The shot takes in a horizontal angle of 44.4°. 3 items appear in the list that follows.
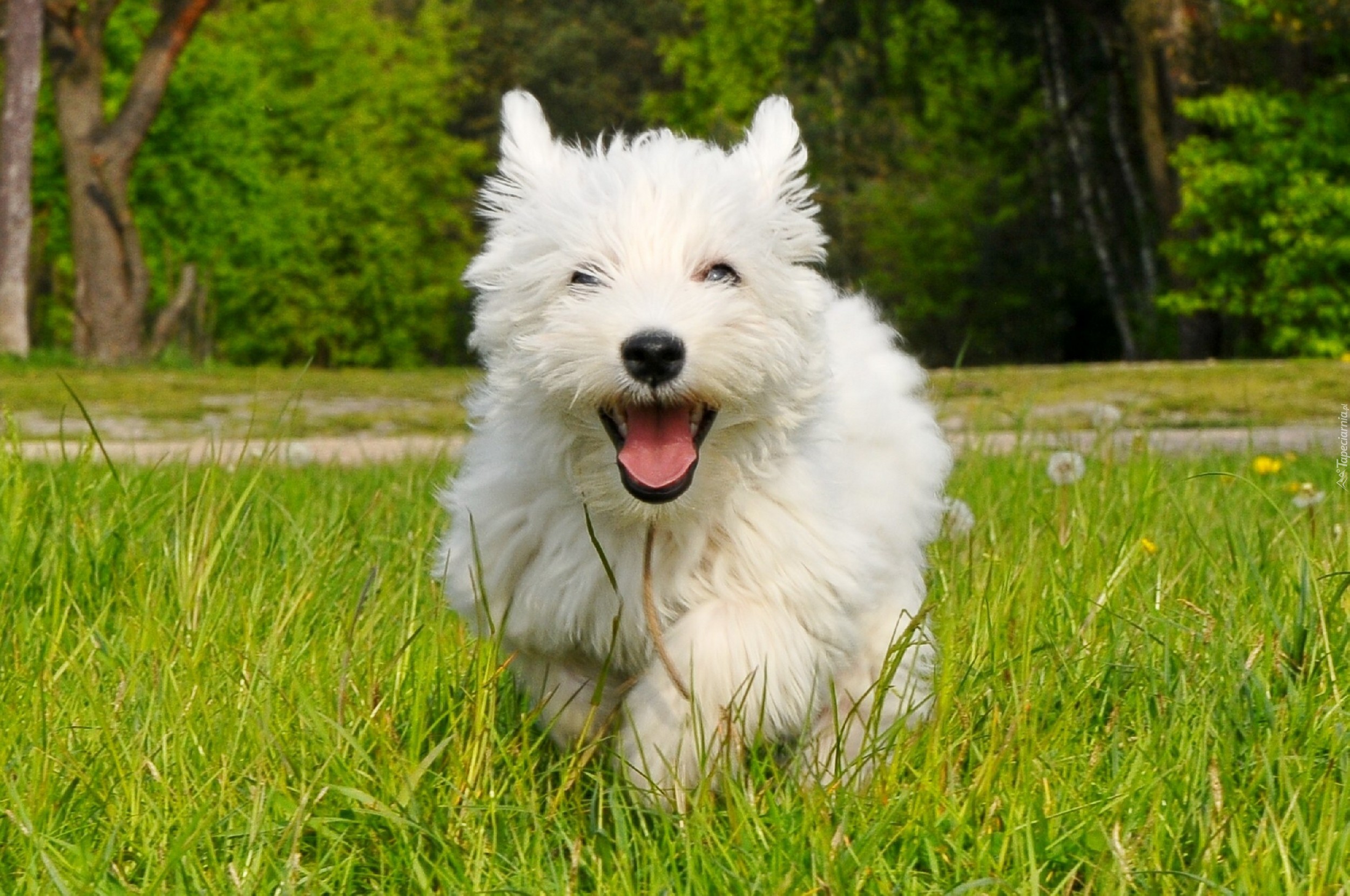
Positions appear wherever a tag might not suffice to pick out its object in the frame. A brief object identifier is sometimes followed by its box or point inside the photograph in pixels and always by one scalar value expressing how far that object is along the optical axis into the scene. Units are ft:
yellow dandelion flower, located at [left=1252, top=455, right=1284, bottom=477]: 21.08
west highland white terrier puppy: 9.81
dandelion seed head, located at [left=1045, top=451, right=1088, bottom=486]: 17.71
